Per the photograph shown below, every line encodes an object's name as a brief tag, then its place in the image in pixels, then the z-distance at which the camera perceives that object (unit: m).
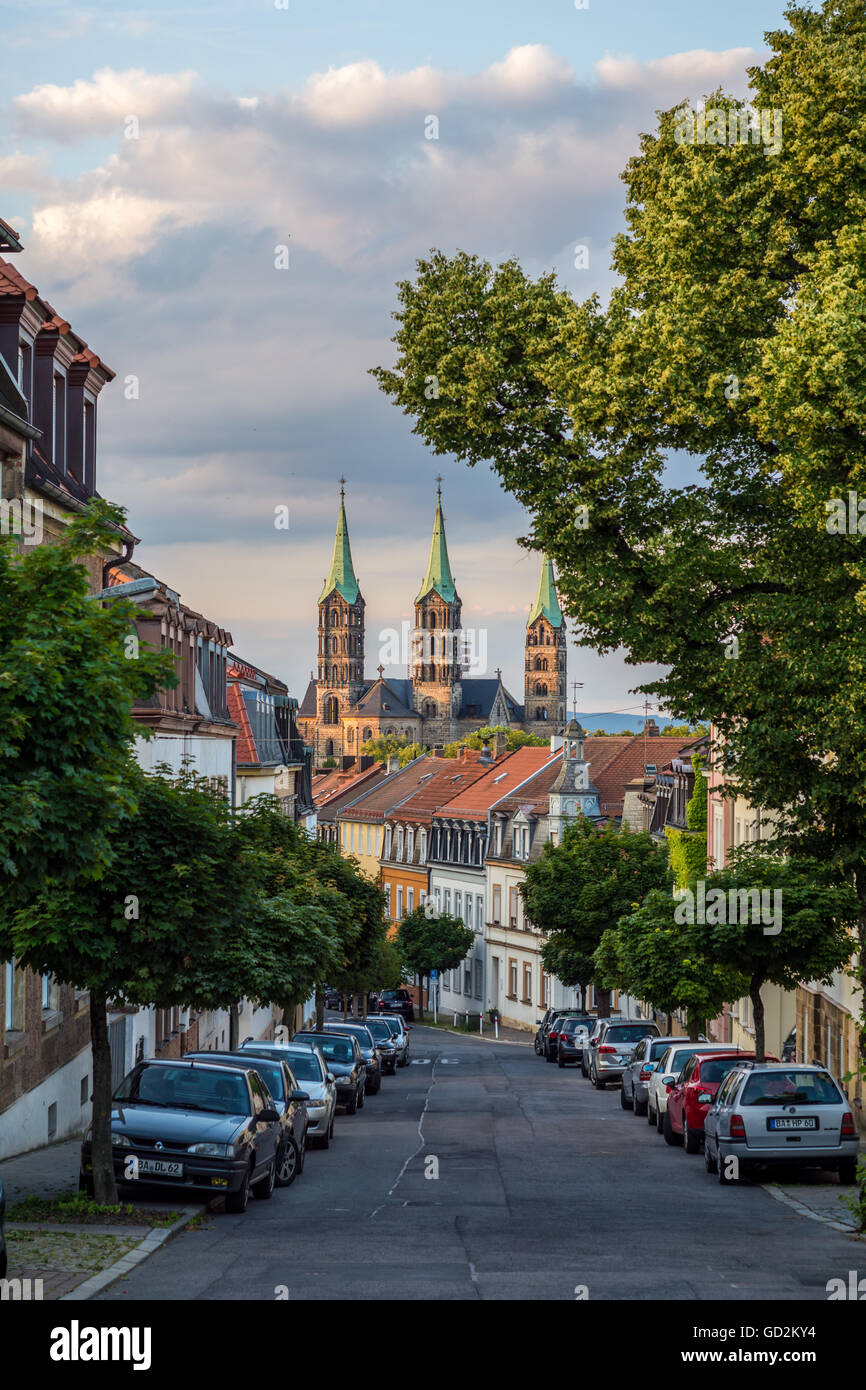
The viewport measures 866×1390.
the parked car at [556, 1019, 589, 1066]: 53.12
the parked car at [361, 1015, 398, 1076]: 47.05
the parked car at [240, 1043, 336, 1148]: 24.81
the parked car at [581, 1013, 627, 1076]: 43.37
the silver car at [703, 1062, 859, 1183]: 19.47
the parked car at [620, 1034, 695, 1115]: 31.88
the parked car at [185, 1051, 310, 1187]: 19.58
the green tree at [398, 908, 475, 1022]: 85.56
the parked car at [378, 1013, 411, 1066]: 49.38
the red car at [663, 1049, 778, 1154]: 24.00
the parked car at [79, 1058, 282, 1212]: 16.23
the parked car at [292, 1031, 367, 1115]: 32.53
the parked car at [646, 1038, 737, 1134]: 27.44
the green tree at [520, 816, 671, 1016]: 55.50
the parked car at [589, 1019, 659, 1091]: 40.94
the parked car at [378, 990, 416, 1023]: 81.31
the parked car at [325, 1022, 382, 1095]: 39.16
